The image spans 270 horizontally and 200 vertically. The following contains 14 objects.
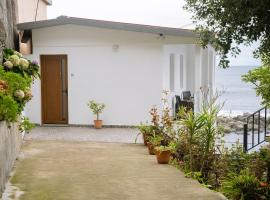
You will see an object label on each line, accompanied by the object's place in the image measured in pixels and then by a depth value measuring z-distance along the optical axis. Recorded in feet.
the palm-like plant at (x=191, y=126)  24.23
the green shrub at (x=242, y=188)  22.12
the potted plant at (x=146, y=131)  33.53
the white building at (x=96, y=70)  42.52
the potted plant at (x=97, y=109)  42.83
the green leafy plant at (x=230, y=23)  20.03
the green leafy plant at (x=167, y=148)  26.96
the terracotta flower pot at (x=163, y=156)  26.99
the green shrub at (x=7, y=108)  19.45
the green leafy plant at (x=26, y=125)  27.24
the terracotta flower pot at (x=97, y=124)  42.88
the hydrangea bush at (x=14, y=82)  19.71
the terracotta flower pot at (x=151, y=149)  30.84
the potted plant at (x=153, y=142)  30.17
